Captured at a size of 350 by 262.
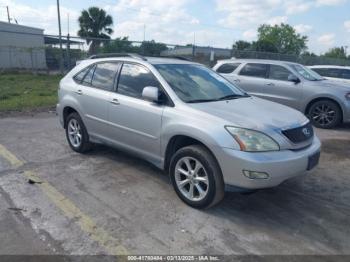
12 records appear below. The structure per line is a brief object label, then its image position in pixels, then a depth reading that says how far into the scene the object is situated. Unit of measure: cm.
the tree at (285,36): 7857
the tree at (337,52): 7916
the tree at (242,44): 5909
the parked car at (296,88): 858
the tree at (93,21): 4025
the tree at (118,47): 1694
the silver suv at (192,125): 362
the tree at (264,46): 5719
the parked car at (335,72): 1190
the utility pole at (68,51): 1629
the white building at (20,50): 2395
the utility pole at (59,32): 1695
